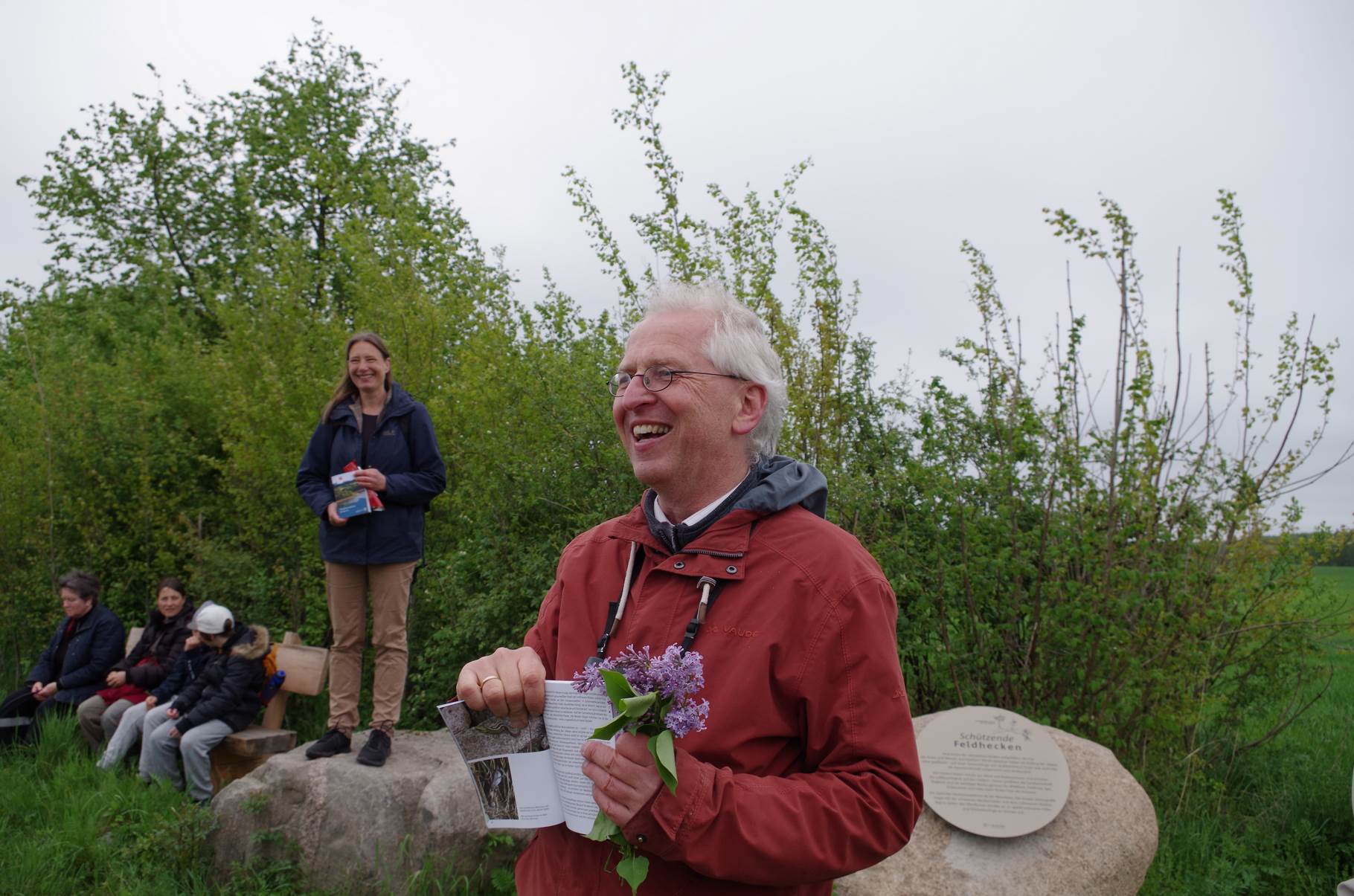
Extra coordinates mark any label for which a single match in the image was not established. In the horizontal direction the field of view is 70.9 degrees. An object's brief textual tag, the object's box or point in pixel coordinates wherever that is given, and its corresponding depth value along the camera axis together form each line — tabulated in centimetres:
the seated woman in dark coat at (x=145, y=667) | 685
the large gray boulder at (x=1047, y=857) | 371
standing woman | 512
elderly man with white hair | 162
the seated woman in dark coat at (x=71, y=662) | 714
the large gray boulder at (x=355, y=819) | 450
